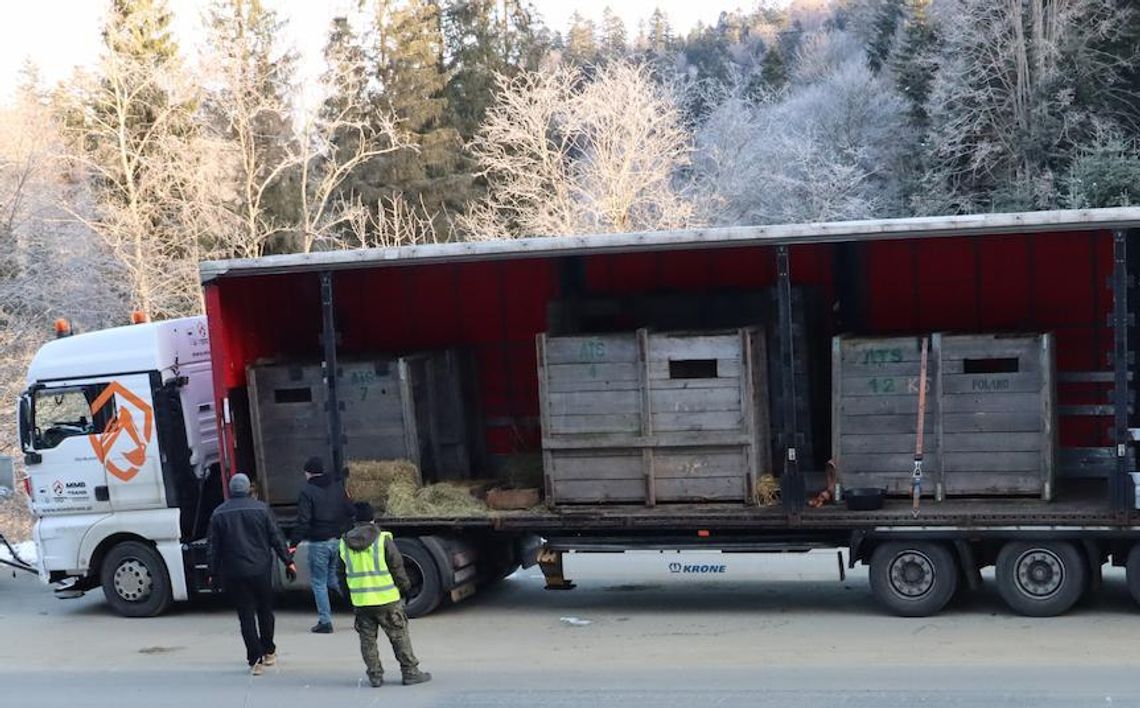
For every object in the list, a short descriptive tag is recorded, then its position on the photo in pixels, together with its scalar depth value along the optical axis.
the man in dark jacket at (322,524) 10.93
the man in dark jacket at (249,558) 9.69
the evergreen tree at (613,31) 85.10
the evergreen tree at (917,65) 39.88
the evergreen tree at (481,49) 46.12
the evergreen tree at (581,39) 76.12
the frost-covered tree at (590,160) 31.78
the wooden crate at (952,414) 10.41
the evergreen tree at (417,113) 42.47
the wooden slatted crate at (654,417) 10.91
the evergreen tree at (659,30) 99.00
